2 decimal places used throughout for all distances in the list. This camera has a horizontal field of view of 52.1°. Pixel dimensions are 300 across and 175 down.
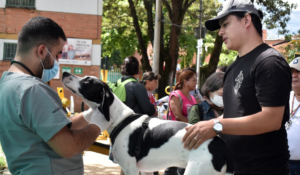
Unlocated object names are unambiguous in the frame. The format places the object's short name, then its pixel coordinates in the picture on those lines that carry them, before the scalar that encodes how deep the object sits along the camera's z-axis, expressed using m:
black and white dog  2.43
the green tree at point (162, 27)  17.17
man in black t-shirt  2.03
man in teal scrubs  2.03
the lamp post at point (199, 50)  15.99
